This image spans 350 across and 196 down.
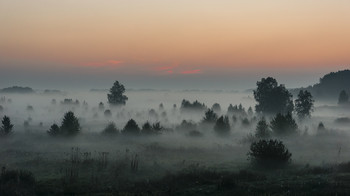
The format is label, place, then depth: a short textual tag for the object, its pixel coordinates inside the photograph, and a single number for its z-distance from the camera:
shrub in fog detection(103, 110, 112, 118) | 125.19
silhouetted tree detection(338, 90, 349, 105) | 152.55
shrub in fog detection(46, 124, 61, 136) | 57.94
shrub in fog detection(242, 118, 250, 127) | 80.04
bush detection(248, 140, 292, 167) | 34.25
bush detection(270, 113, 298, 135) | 57.30
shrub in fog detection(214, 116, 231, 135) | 64.44
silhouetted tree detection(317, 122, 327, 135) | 68.94
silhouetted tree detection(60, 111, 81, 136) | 56.47
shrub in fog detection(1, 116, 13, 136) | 59.53
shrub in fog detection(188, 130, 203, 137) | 64.56
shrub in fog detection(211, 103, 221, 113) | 149.02
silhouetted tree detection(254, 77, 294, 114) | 100.31
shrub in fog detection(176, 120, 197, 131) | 76.12
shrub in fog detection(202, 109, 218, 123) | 74.81
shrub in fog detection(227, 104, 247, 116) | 121.95
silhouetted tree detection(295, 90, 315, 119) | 94.21
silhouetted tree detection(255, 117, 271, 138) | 56.27
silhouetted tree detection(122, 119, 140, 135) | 61.34
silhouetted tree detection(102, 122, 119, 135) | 63.76
